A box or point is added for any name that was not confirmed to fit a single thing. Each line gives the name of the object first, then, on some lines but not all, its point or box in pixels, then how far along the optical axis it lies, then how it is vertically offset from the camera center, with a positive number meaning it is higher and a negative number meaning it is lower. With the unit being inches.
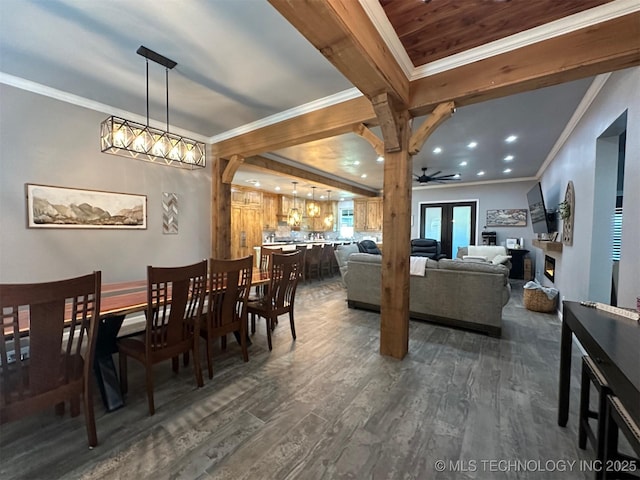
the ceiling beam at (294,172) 185.9 +47.9
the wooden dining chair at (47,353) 50.4 -26.3
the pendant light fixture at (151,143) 87.5 +30.6
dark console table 35.0 -18.9
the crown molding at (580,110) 102.3 +58.0
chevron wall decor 151.2 +8.2
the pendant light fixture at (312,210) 336.8 +24.8
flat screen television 180.9 +12.9
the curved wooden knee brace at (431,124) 92.2 +38.3
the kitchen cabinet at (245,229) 295.4 -1.0
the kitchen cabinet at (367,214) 359.9 +21.9
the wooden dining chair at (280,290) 111.3 -27.1
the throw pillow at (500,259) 233.9 -24.2
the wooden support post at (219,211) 170.7 +10.9
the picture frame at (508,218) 283.6 +15.5
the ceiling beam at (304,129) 110.2 +48.2
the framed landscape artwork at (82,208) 109.4 +8.0
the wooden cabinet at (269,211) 333.6 +22.5
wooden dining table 74.5 -34.9
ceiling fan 239.2 +55.8
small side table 267.6 -30.4
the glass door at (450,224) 316.2 +8.9
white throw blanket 146.6 -19.6
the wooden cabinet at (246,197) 294.8 +36.4
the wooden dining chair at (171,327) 72.2 -29.8
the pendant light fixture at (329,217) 385.4 +18.2
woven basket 164.6 -43.3
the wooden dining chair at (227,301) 89.5 -26.6
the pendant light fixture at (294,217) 314.2 +14.4
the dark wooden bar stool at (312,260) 253.9 -30.0
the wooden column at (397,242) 101.7 -4.5
